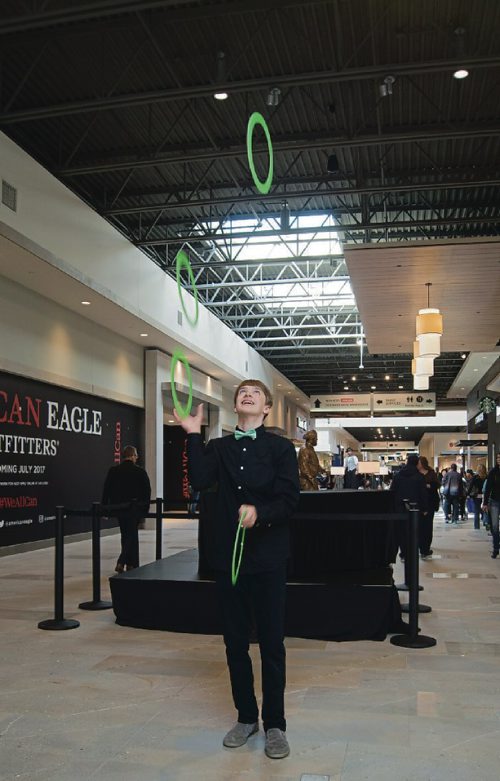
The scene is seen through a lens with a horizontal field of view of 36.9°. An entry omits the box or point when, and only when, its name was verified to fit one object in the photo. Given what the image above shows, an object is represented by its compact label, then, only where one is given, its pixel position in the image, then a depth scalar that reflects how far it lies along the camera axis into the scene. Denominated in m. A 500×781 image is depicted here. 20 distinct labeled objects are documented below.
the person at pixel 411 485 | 9.84
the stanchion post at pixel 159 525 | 7.97
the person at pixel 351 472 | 23.99
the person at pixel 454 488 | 19.97
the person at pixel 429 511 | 11.19
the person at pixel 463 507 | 20.11
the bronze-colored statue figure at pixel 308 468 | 8.20
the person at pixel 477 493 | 16.75
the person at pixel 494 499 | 11.14
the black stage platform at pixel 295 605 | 5.60
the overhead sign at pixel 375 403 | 36.97
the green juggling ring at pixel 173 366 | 3.92
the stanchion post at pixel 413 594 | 5.45
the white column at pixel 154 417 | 17.80
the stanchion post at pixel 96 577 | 6.79
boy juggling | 3.33
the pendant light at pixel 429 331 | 12.62
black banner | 12.12
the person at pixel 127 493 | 9.01
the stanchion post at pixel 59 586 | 6.09
